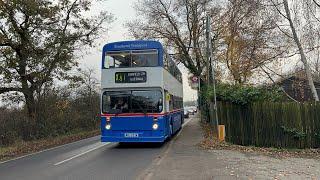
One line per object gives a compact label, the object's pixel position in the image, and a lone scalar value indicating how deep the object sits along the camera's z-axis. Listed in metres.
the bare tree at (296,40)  10.57
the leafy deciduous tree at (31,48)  13.35
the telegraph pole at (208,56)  10.47
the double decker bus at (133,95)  9.54
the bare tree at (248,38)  10.88
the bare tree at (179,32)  20.39
